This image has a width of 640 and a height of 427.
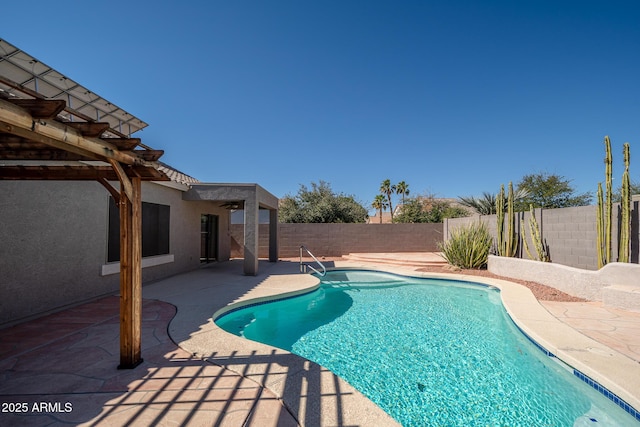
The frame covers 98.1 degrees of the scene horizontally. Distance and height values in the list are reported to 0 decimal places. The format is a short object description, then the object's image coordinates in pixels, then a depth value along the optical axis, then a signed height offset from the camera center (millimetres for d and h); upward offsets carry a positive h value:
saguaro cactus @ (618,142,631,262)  6285 +85
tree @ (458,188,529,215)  12993 +697
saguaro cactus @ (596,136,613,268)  6574 -7
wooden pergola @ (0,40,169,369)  2209 +556
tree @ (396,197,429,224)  22016 +353
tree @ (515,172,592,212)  17512 +1641
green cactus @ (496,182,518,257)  10000 -471
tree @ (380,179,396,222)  36097 +3711
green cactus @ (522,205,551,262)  8914 -801
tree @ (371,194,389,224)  36438 +1902
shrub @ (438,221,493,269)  10617 -1150
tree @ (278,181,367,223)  19406 +764
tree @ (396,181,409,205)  35062 +3728
